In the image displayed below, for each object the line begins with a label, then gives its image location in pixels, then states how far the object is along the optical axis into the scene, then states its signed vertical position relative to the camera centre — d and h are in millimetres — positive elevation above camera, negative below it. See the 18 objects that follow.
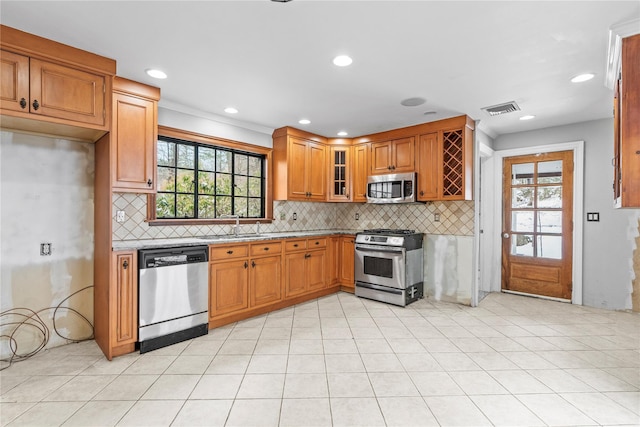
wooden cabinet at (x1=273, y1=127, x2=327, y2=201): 4449 +698
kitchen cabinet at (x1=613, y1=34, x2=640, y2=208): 1930 +565
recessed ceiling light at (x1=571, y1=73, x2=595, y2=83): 2770 +1237
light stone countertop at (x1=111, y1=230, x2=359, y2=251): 2784 -295
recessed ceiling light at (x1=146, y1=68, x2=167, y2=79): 2696 +1225
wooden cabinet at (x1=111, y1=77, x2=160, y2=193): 2783 +705
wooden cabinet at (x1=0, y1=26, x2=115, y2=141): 2117 +921
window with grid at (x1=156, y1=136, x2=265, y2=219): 3590 +401
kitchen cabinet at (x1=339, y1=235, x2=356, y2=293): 4859 -771
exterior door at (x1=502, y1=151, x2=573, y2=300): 4348 -147
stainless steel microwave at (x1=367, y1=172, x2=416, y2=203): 4336 +372
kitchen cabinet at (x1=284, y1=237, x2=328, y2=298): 4125 -733
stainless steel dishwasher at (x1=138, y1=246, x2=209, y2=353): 2762 -777
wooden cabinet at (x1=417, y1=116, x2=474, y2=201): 3988 +689
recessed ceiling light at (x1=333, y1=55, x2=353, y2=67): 2445 +1222
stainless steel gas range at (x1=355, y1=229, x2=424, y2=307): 4176 -729
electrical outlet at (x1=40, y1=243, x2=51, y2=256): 2748 -328
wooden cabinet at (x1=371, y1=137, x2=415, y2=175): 4441 +850
